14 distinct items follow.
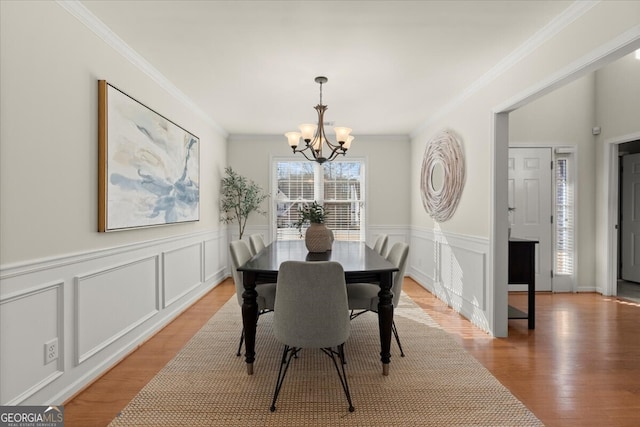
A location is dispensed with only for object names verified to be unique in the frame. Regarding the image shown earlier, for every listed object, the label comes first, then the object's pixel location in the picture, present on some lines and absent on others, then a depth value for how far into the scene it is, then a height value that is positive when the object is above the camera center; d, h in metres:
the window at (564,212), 4.80 -0.04
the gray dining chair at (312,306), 1.94 -0.56
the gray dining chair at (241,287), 2.68 -0.65
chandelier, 3.35 +0.70
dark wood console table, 3.39 -0.54
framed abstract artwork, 2.45 +0.38
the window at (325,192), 6.09 +0.30
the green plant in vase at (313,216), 3.12 -0.07
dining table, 2.30 -0.50
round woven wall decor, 3.99 +0.43
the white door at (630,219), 5.31 -0.16
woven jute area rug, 1.93 -1.17
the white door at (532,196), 4.78 +0.18
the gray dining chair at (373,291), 2.65 -0.66
